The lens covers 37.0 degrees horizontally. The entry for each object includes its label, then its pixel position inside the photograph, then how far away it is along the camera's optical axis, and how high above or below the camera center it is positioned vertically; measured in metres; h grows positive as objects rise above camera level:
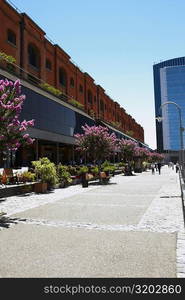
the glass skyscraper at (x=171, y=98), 154.38 +35.95
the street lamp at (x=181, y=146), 19.04 +1.03
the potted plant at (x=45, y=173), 18.27 -0.67
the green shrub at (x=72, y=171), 27.17 -0.83
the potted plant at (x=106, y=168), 32.52 -0.73
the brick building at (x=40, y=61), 30.50 +14.59
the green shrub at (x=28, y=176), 17.73 -0.84
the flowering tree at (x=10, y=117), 9.76 +1.67
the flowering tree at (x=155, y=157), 89.21 +1.43
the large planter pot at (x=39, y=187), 17.58 -1.55
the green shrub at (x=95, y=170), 30.08 -0.85
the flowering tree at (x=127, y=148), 43.16 +2.16
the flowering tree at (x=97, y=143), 25.79 +1.84
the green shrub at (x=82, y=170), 27.33 -0.77
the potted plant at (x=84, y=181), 21.37 -1.43
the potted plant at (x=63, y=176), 21.44 -1.05
